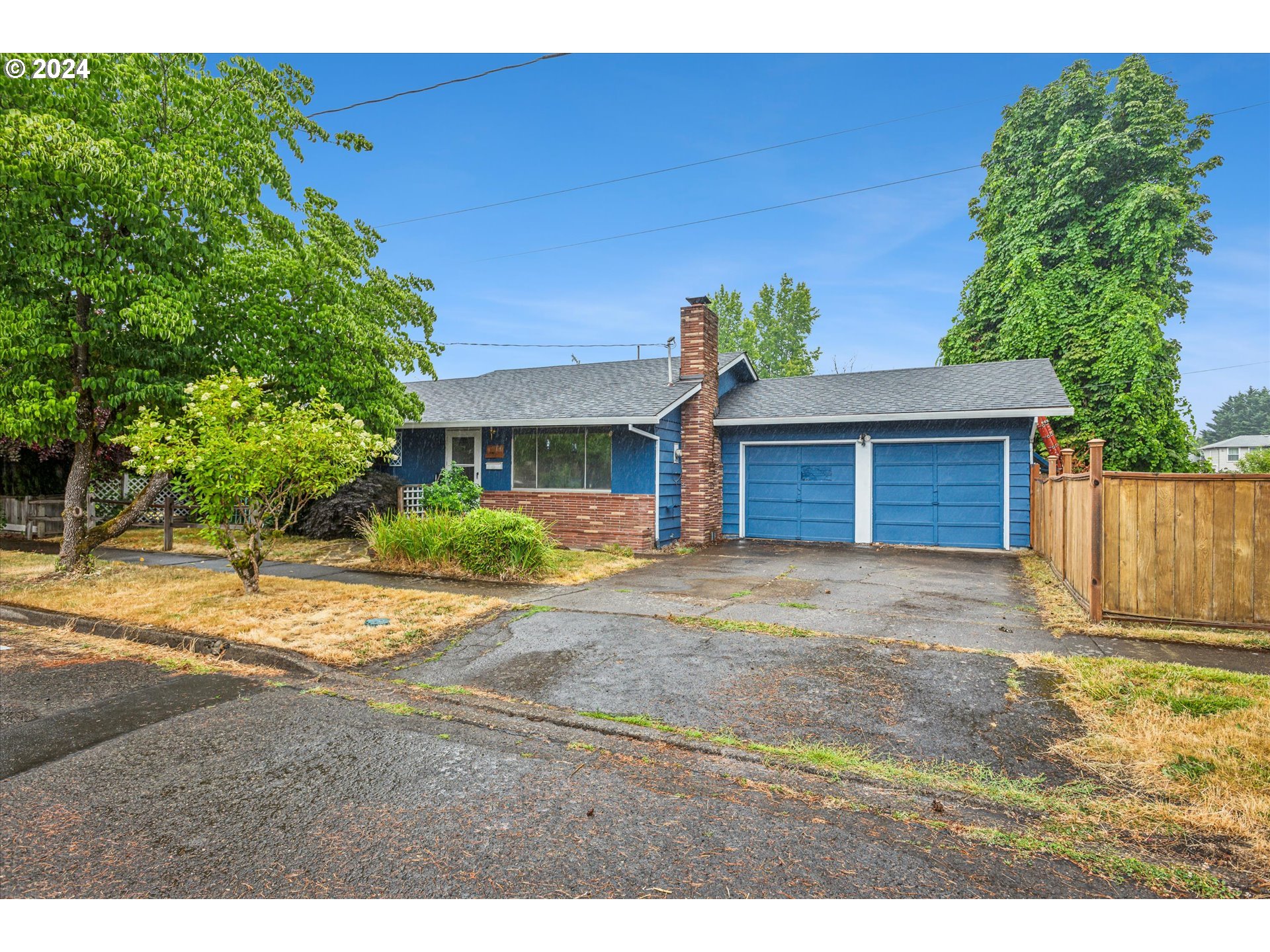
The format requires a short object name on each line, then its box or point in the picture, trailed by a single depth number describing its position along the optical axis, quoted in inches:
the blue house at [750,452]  511.8
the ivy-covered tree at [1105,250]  797.2
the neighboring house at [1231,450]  2404.2
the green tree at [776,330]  1795.0
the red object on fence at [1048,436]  526.8
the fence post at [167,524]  488.4
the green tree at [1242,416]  3169.3
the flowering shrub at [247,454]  284.8
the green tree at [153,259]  307.3
